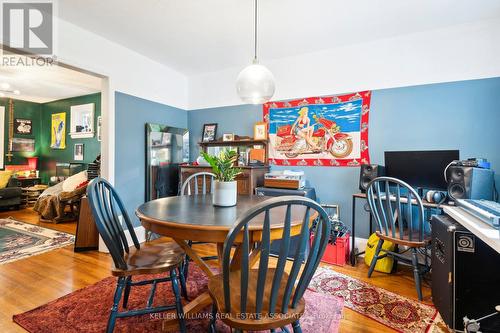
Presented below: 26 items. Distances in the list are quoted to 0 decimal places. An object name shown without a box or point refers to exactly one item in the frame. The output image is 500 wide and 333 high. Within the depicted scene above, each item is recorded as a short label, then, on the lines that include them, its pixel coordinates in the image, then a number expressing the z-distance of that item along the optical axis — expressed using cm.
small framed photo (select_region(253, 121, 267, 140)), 349
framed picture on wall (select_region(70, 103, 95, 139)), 531
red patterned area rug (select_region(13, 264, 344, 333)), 162
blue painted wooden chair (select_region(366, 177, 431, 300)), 201
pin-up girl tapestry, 302
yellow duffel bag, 246
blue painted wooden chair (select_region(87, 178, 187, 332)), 138
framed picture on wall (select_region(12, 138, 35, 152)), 587
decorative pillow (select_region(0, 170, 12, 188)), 498
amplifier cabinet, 150
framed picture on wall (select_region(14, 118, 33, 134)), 587
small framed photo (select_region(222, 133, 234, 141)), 368
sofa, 480
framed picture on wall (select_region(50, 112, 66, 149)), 579
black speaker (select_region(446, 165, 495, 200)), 200
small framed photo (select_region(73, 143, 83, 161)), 548
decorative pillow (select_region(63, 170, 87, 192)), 445
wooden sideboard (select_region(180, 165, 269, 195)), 317
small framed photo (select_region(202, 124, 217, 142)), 393
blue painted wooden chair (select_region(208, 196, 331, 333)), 97
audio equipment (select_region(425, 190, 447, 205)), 224
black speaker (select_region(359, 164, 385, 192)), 262
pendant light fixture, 190
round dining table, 121
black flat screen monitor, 244
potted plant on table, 166
